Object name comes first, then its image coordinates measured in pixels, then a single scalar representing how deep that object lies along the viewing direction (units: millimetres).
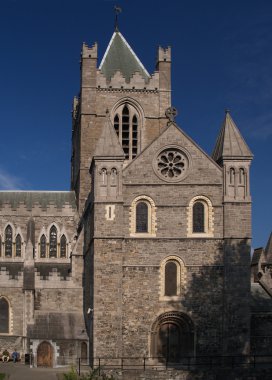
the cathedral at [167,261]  39438
